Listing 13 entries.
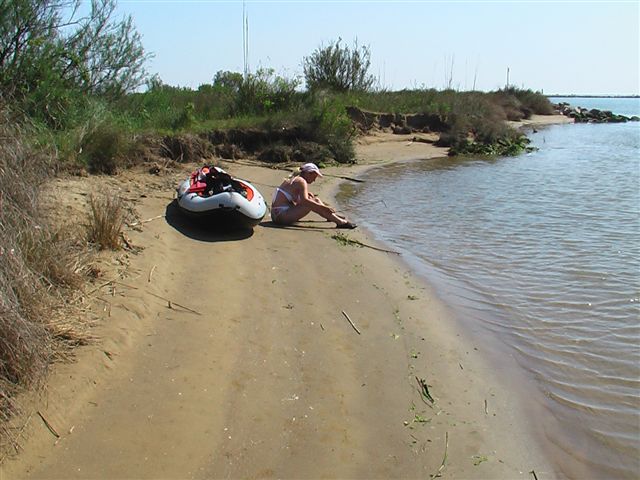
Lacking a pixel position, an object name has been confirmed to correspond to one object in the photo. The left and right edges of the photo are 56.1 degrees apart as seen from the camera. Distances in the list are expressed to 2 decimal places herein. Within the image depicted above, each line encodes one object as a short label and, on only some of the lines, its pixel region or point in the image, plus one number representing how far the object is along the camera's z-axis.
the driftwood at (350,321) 5.79
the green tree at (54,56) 11.66
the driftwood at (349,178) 15.25
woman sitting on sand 9.76
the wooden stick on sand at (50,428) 3.75
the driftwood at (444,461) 3.75
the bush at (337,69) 27.78
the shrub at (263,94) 18.91
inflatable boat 8.37
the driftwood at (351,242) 8.90
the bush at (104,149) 10.62
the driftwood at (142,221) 7.76
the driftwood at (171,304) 5.68
